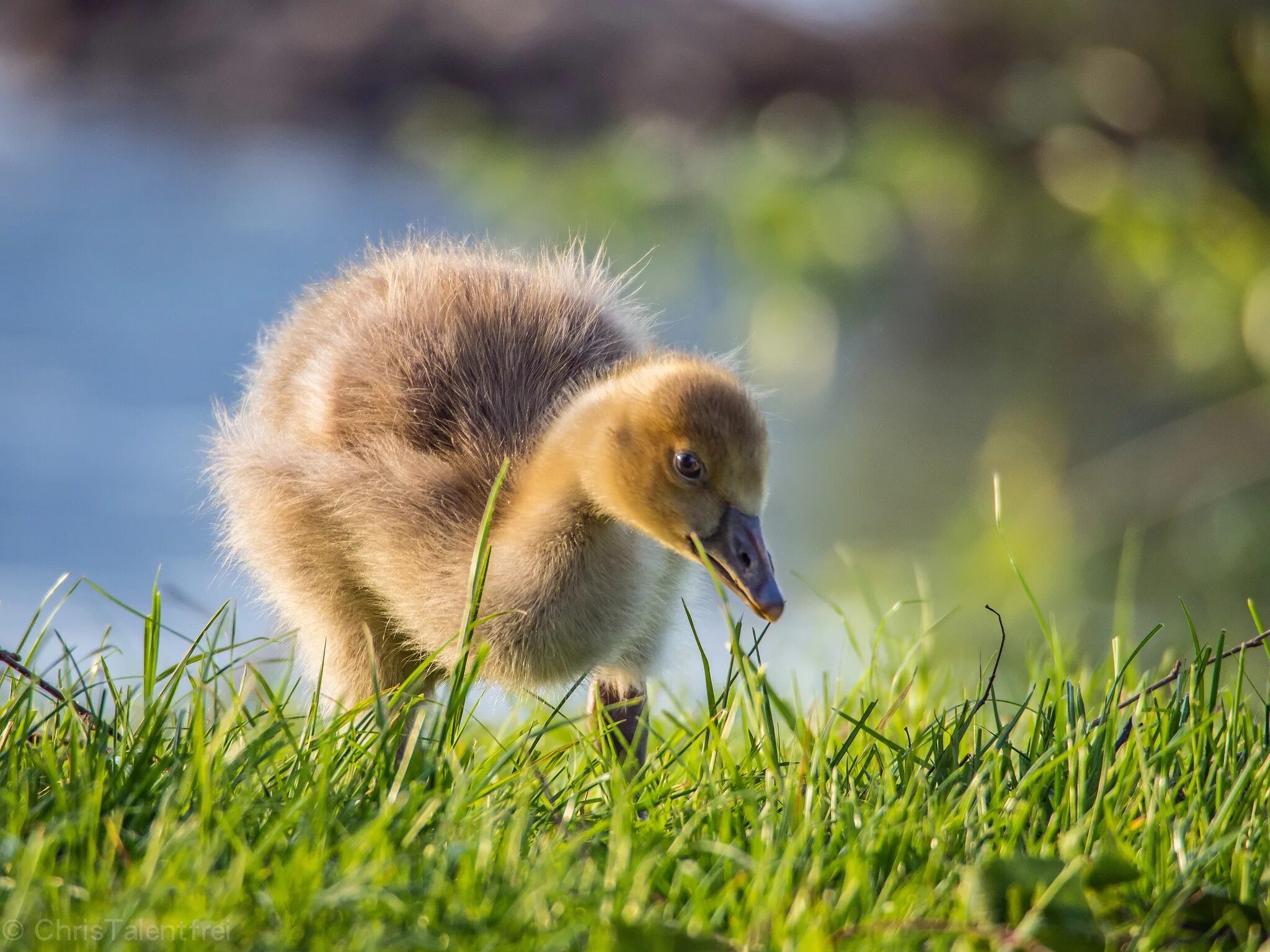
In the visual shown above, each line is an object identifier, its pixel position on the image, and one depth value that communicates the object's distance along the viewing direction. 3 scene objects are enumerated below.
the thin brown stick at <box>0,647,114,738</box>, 3.91
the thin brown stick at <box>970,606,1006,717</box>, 3.92
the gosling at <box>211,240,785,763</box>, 3.95
